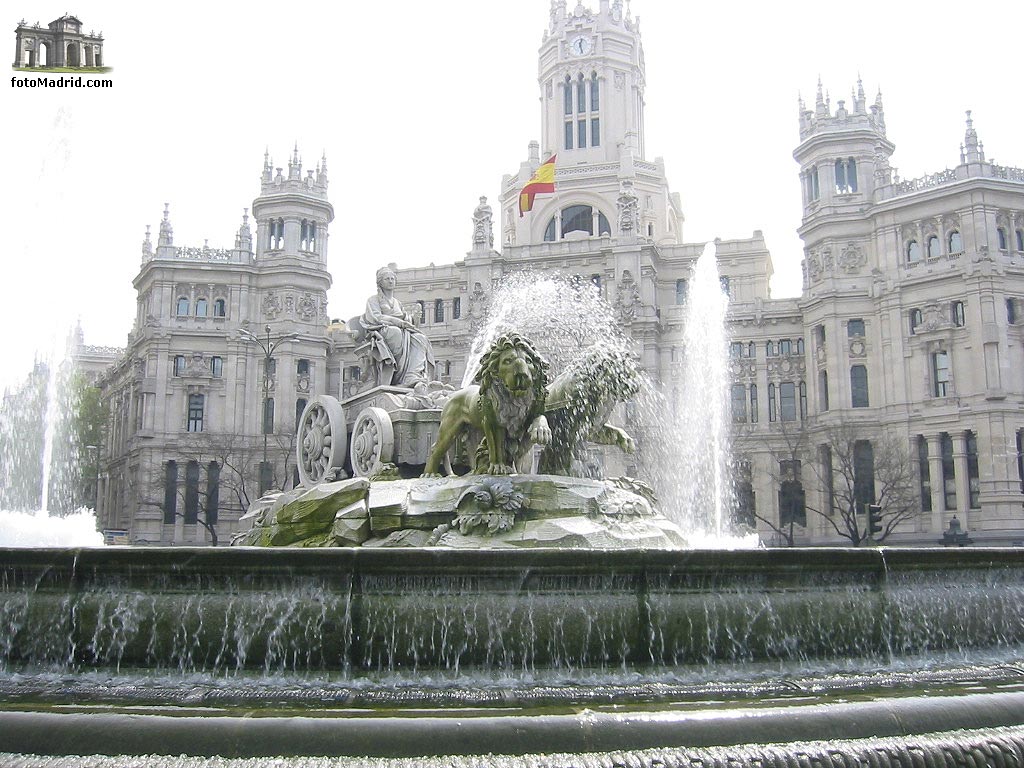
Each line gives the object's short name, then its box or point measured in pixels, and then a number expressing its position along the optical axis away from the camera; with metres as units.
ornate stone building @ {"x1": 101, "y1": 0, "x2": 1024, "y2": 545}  52.09
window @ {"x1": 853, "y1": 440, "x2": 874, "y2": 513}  53.56
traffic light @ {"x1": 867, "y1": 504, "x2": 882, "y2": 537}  28.00
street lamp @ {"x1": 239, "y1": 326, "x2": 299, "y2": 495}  58.41
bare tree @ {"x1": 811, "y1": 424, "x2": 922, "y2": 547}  50.09
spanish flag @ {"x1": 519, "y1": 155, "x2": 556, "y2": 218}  65.94
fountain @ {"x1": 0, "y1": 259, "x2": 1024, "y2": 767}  5.31
